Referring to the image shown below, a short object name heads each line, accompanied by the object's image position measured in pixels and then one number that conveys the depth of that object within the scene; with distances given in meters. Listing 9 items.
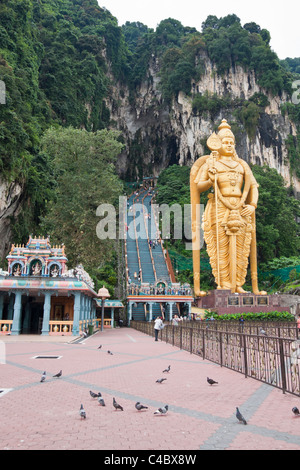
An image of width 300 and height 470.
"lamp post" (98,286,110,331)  20.39
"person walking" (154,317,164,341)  14.43
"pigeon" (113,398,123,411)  4.32
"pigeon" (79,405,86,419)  4.00
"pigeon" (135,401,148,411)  4.28
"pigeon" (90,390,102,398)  4.82
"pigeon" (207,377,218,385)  5.93
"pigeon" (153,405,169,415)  4.13
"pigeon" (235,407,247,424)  3.82
